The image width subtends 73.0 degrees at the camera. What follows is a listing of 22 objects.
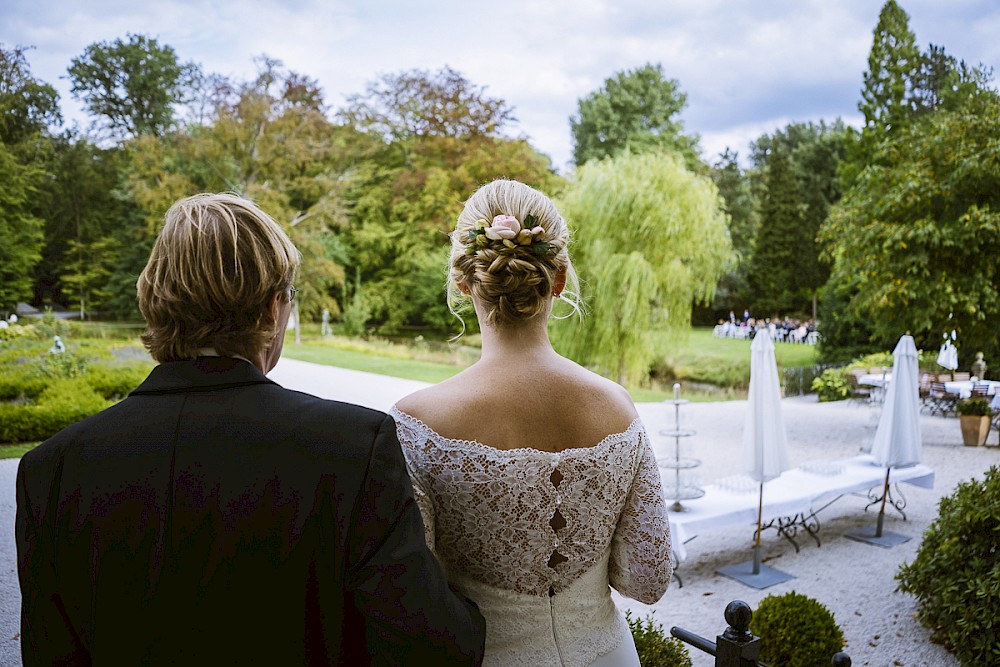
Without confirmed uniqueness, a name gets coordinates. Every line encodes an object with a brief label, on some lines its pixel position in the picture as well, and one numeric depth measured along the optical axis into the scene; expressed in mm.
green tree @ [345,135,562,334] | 18188
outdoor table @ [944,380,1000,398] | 12132
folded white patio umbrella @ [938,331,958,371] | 12977
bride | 1386
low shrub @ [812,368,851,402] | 15086
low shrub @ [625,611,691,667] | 2645
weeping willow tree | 14078
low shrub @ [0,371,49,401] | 6891
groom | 963
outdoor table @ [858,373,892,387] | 12410
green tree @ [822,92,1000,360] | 8781
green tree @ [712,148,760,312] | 29875
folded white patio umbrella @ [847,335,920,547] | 5977
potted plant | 9820
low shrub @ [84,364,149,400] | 7523
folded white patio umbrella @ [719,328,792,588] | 5168
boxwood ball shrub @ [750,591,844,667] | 3270
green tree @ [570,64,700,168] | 28281
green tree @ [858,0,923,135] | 17103
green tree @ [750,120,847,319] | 27812
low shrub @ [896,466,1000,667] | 3402
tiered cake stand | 5242
